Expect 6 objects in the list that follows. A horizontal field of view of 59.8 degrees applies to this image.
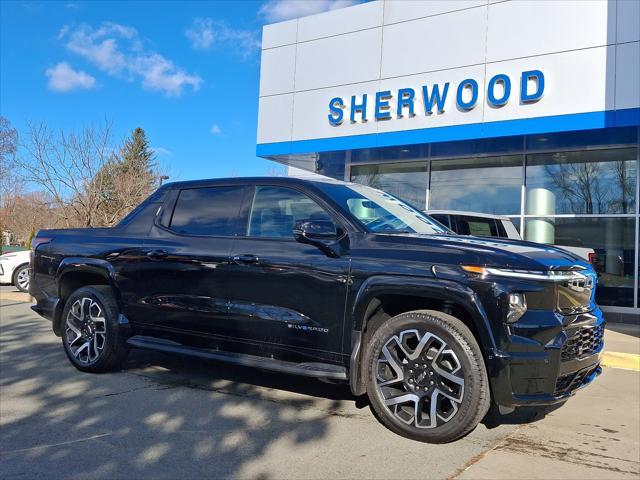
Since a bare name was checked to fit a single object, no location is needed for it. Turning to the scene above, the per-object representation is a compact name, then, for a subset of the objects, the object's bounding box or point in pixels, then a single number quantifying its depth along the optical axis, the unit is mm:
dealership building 10383
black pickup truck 3465
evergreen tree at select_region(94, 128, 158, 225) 19531
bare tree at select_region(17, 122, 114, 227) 18312
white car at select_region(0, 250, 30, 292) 13438
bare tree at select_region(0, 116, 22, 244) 33806
